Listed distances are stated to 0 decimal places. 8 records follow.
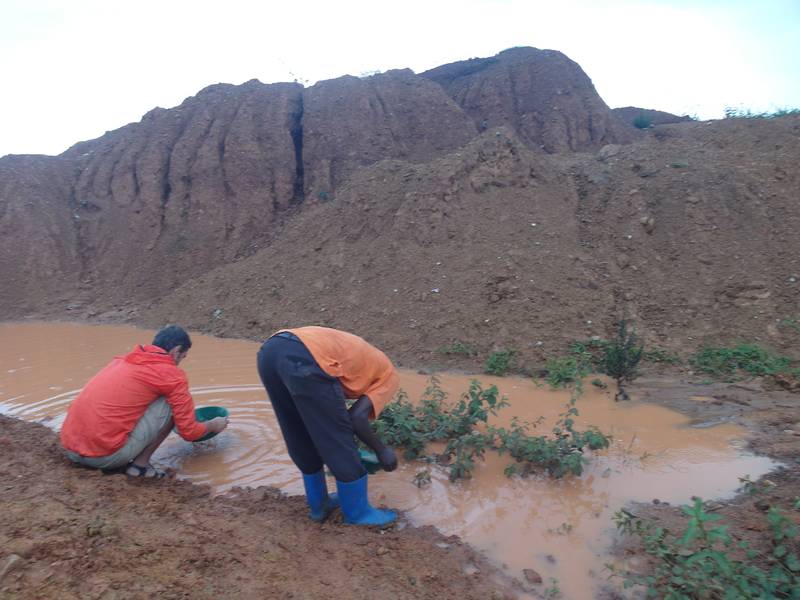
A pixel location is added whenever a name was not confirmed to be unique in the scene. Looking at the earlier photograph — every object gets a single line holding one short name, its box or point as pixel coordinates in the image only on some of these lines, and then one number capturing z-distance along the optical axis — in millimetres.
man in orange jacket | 3680
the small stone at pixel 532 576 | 2912
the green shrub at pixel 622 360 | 5906
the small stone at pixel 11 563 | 2215
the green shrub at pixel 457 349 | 7338
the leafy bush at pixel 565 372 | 6197
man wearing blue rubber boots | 2990
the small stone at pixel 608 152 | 11609
